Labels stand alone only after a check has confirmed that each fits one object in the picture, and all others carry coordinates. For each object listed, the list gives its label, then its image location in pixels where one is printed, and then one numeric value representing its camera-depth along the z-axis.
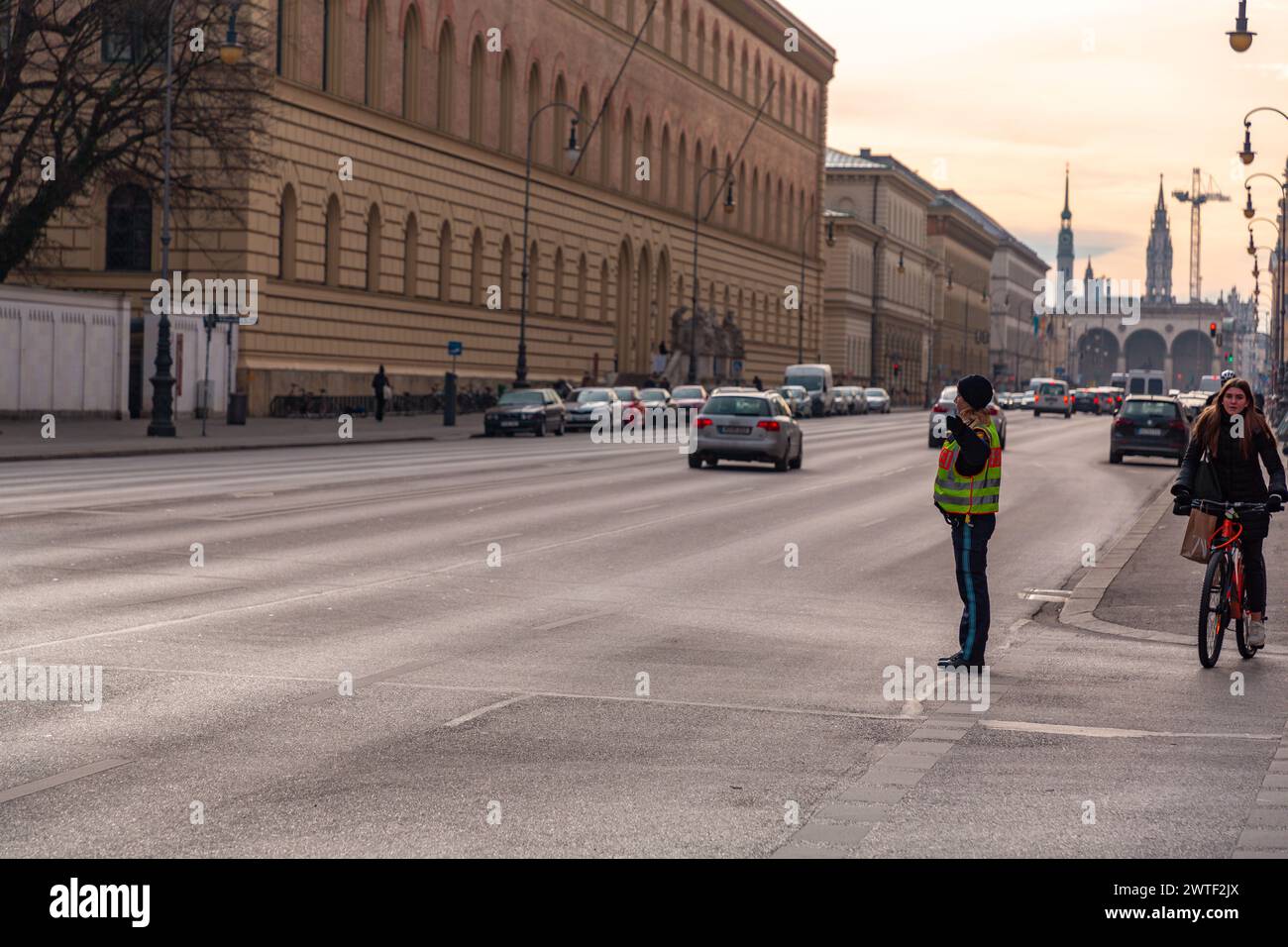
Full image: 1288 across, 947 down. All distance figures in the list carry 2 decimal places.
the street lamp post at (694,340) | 85.90
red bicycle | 12.38
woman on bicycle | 12.51
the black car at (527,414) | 53.12
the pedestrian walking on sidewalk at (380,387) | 56.47
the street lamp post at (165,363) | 41.50
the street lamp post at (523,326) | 63.00
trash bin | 48.03
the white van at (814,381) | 90.56
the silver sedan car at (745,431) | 36.66
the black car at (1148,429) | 43.91
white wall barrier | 43.41
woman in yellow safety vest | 11.78
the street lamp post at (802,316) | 109.30
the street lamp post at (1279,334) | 75.38
